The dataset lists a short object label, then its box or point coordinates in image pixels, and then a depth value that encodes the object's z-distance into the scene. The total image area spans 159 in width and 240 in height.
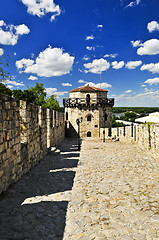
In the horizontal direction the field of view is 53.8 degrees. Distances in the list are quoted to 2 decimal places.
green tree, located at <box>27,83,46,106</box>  38.41
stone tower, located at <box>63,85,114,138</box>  25.52
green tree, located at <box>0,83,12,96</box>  26.94
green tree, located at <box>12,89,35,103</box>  32.85
